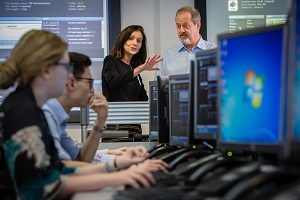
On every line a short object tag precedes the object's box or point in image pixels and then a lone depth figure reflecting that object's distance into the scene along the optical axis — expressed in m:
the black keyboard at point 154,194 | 1.30
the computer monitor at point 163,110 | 2.65
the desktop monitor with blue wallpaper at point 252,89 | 1.50
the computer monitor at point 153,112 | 2.95
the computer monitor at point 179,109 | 2.30
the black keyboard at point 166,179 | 1.60
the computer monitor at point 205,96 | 2.01
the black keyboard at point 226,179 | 1.29
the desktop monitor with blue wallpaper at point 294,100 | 1.15
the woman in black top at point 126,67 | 4.23
